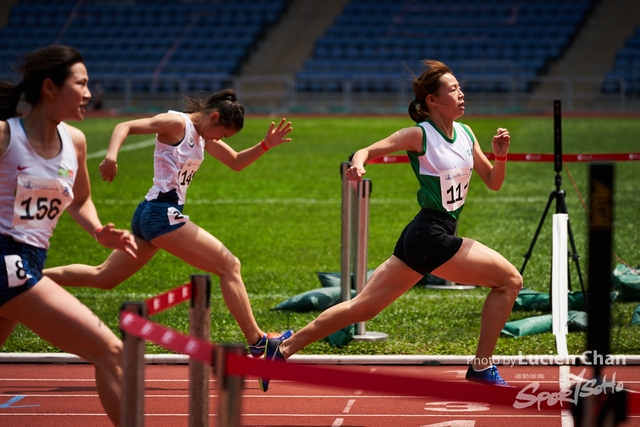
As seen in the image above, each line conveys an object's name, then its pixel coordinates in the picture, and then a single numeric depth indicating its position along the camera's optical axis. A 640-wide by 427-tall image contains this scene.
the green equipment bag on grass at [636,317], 15.65
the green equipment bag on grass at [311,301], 17.05
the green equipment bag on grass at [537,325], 15.15
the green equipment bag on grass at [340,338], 14.69
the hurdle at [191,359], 7.84
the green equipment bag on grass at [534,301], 16.75
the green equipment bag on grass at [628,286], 17.36
